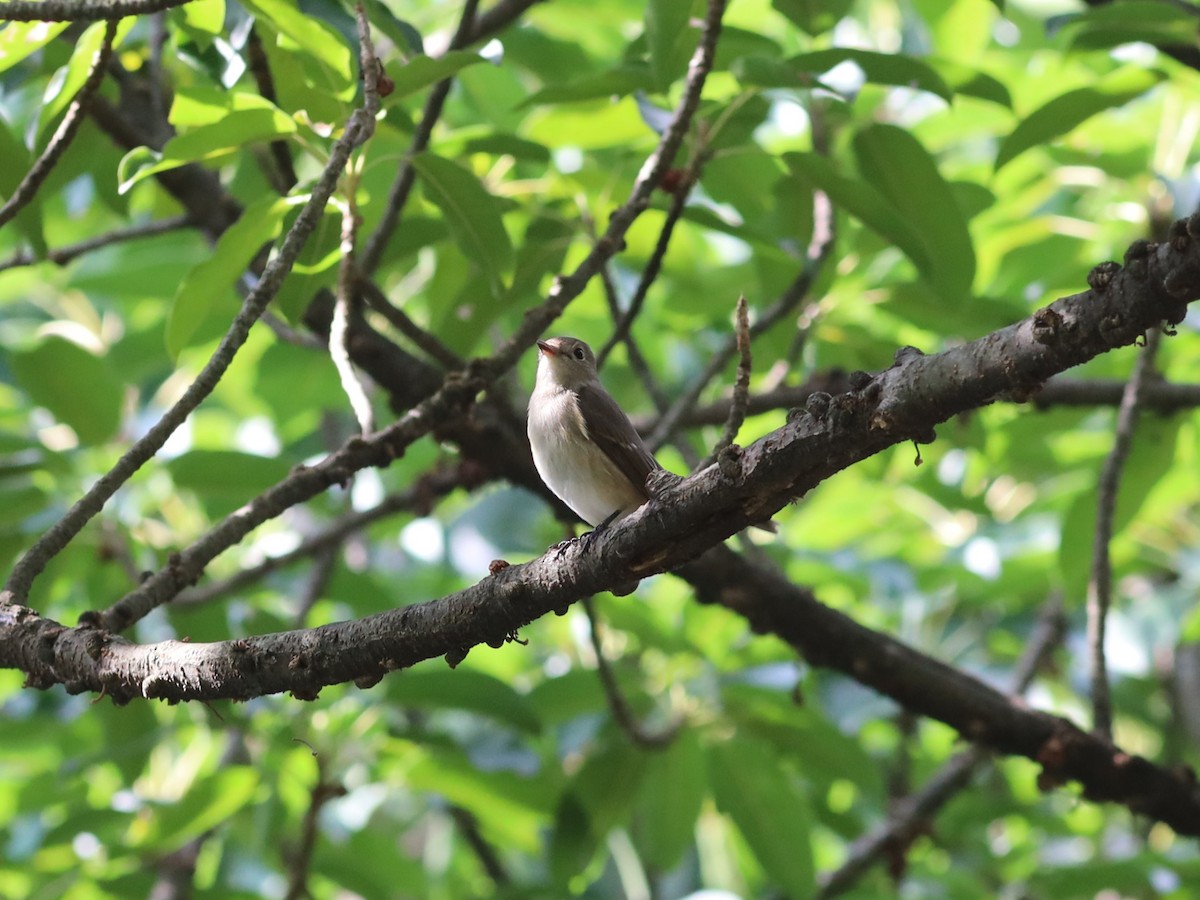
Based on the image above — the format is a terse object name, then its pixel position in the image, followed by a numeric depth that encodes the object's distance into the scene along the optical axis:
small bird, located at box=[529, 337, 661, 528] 7.34
